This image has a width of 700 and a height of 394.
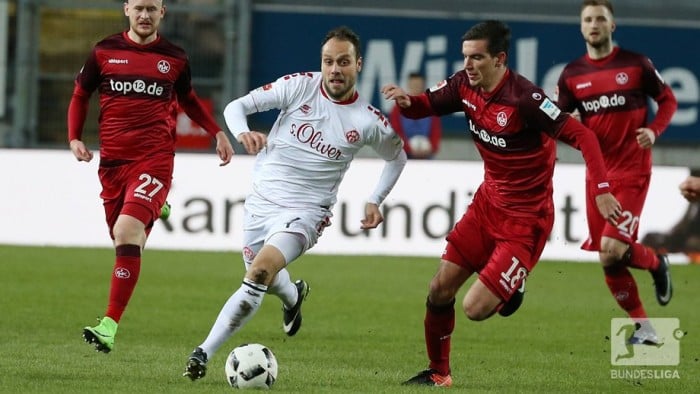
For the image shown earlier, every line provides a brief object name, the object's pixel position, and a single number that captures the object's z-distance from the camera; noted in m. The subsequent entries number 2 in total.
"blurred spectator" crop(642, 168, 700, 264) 33.75
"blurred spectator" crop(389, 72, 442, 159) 36.72
